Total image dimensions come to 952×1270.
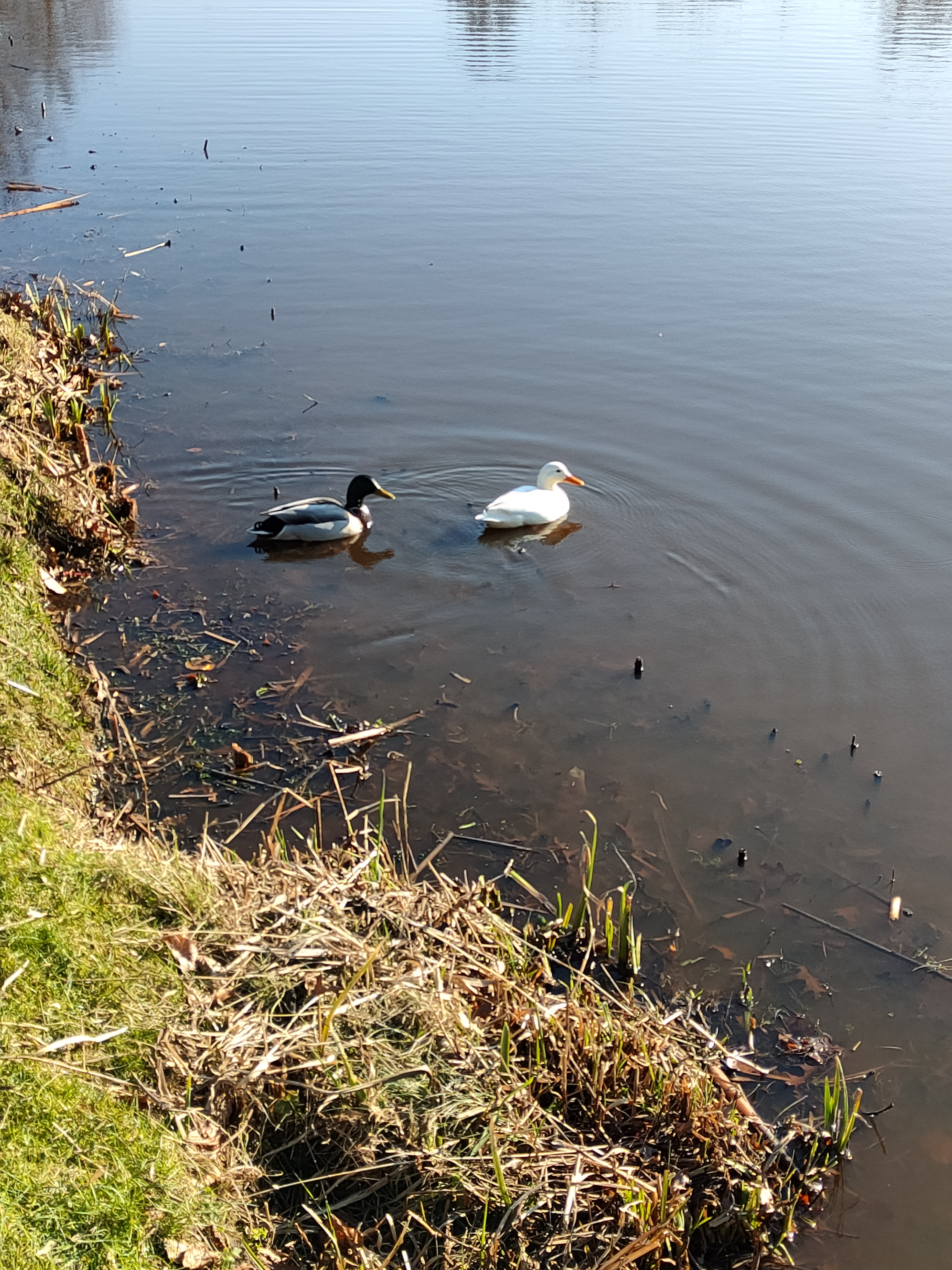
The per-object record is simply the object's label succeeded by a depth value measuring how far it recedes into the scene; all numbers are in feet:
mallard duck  29.27
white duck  29.71
